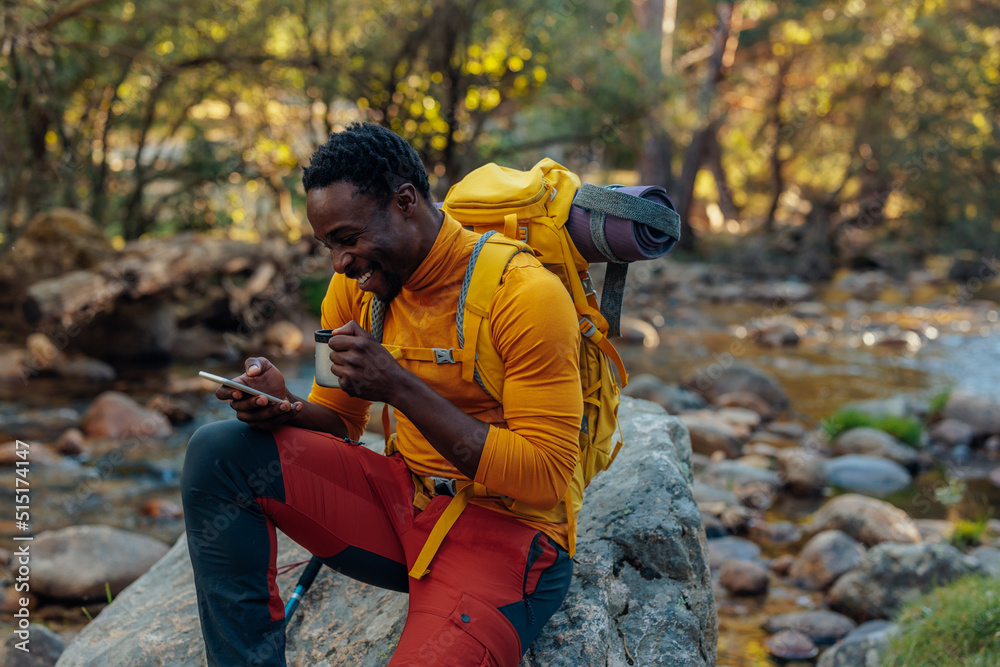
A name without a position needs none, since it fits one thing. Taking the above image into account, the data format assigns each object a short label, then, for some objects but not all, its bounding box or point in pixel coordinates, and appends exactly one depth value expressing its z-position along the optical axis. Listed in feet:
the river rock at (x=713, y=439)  22.39
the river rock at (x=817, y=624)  12.68
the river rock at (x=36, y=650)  9.83
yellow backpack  6.64
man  6.20
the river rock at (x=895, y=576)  12.96
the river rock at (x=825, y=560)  14.51
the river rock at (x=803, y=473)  19.51
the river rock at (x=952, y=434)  23.08
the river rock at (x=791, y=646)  12.18
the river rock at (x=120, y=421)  21.20
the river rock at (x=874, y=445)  21.52
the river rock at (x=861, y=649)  10.82
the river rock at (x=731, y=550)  15.52
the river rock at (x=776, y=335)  37.35
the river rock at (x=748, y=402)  26.21
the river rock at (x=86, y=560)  12.42
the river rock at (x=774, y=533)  16.84
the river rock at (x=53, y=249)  27.37
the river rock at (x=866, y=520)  15.75
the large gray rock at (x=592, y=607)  7.71
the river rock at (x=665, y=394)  26.08
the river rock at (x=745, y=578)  14.16
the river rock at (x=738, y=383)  27.48
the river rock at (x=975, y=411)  23.53
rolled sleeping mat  6.94
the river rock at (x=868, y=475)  19.97
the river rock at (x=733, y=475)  19.54
